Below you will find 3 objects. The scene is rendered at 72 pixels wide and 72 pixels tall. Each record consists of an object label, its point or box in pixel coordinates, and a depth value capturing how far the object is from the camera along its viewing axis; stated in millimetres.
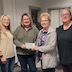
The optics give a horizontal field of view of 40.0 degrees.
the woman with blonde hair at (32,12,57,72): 1502
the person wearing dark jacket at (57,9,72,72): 1432
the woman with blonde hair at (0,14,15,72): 1617
